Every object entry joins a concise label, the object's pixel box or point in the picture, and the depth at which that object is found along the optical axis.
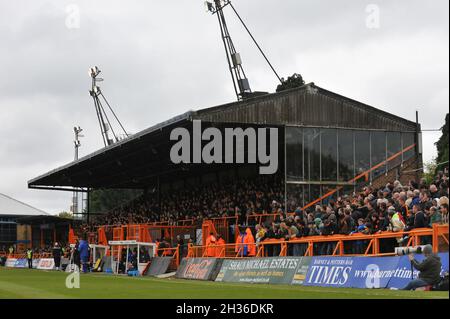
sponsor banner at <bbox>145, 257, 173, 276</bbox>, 35.91
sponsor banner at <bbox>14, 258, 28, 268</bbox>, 63.06
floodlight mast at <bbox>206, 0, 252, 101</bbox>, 55.56
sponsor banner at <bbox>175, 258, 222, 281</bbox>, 29.72
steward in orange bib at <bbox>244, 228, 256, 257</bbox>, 29.44
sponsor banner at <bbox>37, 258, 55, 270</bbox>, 54.92
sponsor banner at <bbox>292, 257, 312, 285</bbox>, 23.50
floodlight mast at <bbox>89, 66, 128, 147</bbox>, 82.31
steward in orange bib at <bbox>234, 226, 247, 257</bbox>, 30.06
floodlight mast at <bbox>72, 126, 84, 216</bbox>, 80.56
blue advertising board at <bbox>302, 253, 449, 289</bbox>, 19.52
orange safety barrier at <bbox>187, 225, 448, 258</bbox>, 18.91
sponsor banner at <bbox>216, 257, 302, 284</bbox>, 24.50
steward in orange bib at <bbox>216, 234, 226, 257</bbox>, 32.19
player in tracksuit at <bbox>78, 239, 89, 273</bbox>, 37.81
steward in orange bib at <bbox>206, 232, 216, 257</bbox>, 33.52
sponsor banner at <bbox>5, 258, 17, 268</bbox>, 66.57
